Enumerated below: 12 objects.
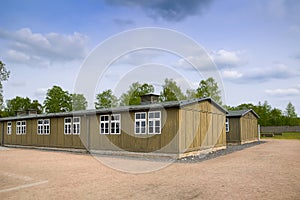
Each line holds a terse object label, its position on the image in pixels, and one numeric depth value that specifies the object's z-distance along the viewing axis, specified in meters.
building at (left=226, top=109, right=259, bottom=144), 26.77
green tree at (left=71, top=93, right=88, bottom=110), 58.81
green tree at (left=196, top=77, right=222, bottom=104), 40.69
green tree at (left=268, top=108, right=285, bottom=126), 51.38
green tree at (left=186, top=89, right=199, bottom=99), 41.75
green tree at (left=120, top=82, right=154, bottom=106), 46.44
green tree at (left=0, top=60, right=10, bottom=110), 34.31
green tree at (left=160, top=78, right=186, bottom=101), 42.86
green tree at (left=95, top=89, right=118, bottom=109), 51.77
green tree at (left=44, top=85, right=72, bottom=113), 55.62
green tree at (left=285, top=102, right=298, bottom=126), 64.04
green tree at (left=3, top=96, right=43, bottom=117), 59.65
